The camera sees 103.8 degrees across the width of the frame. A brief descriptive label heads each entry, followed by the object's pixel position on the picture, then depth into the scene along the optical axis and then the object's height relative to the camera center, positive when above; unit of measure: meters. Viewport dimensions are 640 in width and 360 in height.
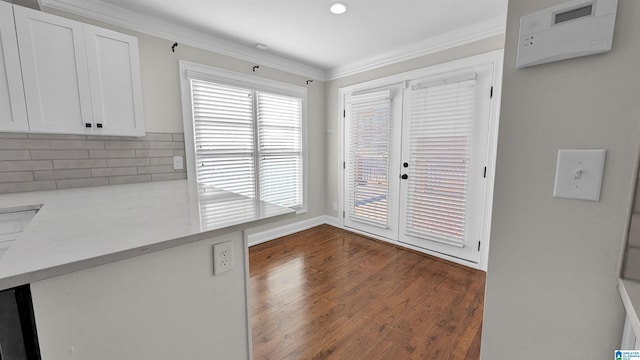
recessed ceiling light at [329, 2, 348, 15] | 2.08 +1.21
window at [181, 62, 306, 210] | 2.68 +0.22
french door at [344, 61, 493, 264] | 2.57 -0.08
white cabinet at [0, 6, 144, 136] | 1.59 +0.52
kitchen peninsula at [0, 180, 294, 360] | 0.68 -0.40
